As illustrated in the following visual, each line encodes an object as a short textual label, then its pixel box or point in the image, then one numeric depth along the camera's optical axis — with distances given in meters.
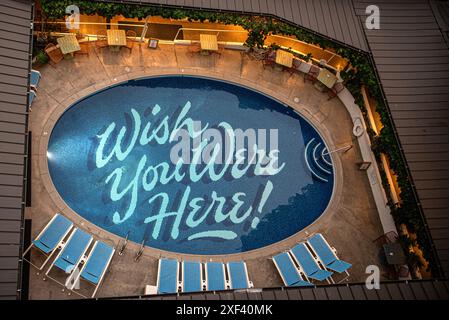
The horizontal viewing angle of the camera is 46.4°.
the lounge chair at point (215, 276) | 20.05
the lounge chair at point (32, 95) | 22.97
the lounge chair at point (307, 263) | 20.84
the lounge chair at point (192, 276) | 19.88
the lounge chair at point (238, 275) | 20.20
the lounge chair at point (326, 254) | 21.22
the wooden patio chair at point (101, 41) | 25.86
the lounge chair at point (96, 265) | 19.48
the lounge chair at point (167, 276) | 19.75
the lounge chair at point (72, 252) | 19.52
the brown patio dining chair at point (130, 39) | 26.14
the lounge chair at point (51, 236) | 19.73
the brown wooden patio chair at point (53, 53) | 24.61
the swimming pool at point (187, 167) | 21.94
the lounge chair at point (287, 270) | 20.61
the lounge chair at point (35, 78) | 23.56
